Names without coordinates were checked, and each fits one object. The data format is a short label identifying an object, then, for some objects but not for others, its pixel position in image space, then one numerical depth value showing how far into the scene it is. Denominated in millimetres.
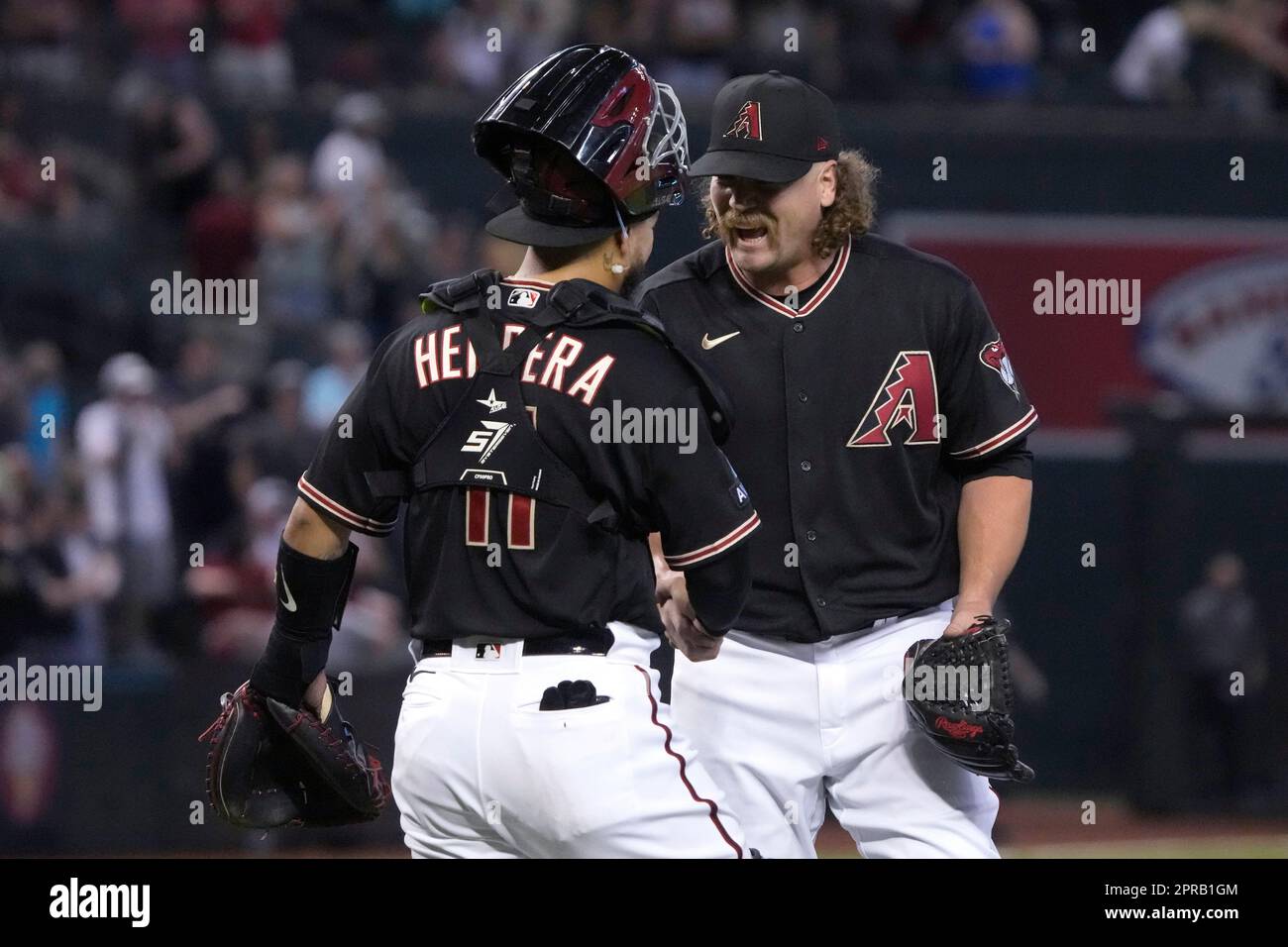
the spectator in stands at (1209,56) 11633
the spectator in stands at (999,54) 11672
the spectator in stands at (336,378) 9594
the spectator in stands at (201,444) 9336
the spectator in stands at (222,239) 10133
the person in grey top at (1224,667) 10555
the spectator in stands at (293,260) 10094
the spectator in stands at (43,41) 10539
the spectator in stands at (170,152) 10148
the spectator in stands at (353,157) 10242
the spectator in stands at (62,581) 8914
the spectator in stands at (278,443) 9289
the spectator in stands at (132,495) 9117
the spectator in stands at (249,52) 10773
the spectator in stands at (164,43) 10617
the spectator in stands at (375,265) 10234
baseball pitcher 4172
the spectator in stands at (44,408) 9227
